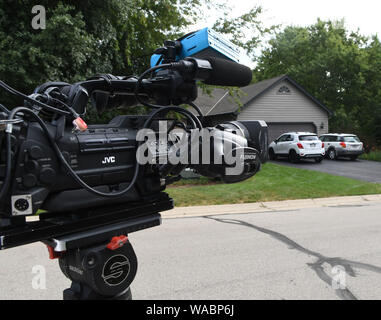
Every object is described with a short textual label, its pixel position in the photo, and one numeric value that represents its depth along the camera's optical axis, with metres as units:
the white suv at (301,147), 16.97
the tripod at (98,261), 1.60
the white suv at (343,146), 18.50
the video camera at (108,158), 1.40
